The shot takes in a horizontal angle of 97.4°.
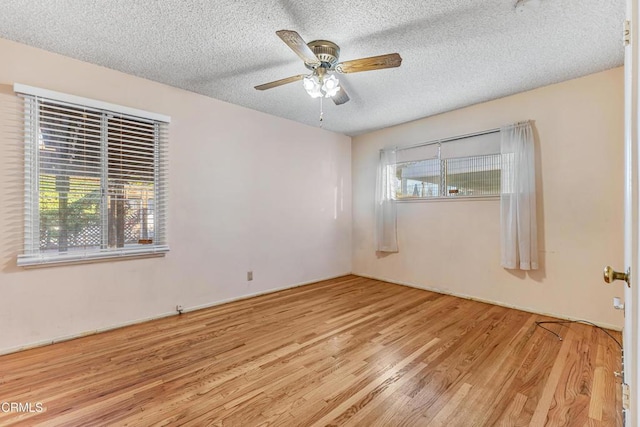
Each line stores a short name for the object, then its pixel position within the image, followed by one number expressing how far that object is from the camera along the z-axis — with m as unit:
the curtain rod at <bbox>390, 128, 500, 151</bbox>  3.43
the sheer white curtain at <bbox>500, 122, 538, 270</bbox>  3.04
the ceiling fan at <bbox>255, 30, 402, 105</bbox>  1.94
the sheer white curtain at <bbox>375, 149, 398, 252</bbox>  4.38
